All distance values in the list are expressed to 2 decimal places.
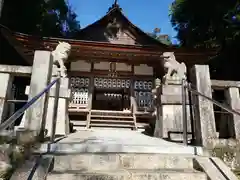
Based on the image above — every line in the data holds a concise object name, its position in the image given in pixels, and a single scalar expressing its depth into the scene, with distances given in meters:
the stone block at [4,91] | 3.06
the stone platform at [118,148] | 2.76
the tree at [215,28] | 8.37
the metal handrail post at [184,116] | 3.23
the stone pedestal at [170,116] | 4.00
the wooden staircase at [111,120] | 7.88
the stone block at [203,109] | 3.04
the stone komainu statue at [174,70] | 5.10
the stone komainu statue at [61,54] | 5.18
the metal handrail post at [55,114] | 3.12
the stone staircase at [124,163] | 2.15
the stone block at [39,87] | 2.92
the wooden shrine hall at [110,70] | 8.05
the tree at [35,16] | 9.55
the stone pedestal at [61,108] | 4.04
